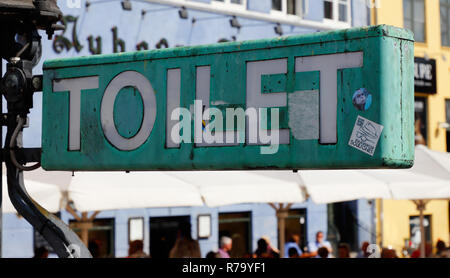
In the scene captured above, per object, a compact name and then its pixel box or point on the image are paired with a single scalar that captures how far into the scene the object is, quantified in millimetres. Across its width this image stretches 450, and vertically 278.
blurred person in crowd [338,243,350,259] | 12250
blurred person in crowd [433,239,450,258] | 12680
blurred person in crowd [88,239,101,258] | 10488
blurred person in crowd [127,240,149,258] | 10844
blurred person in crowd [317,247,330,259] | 11914
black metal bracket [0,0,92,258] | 4609
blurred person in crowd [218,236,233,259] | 11870
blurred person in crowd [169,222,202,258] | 10375
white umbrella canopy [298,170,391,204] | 11492
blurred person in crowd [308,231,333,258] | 16328
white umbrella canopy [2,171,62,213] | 9055
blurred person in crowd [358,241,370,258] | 13254
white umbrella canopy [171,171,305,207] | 10500
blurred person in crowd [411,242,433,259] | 13975
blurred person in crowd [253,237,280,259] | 11891
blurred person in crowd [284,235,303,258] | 14627
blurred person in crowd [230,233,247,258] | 17828
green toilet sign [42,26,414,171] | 3666
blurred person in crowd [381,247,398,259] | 10402
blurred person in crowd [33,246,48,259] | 10845
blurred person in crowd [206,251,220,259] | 11200
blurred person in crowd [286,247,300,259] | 12998
